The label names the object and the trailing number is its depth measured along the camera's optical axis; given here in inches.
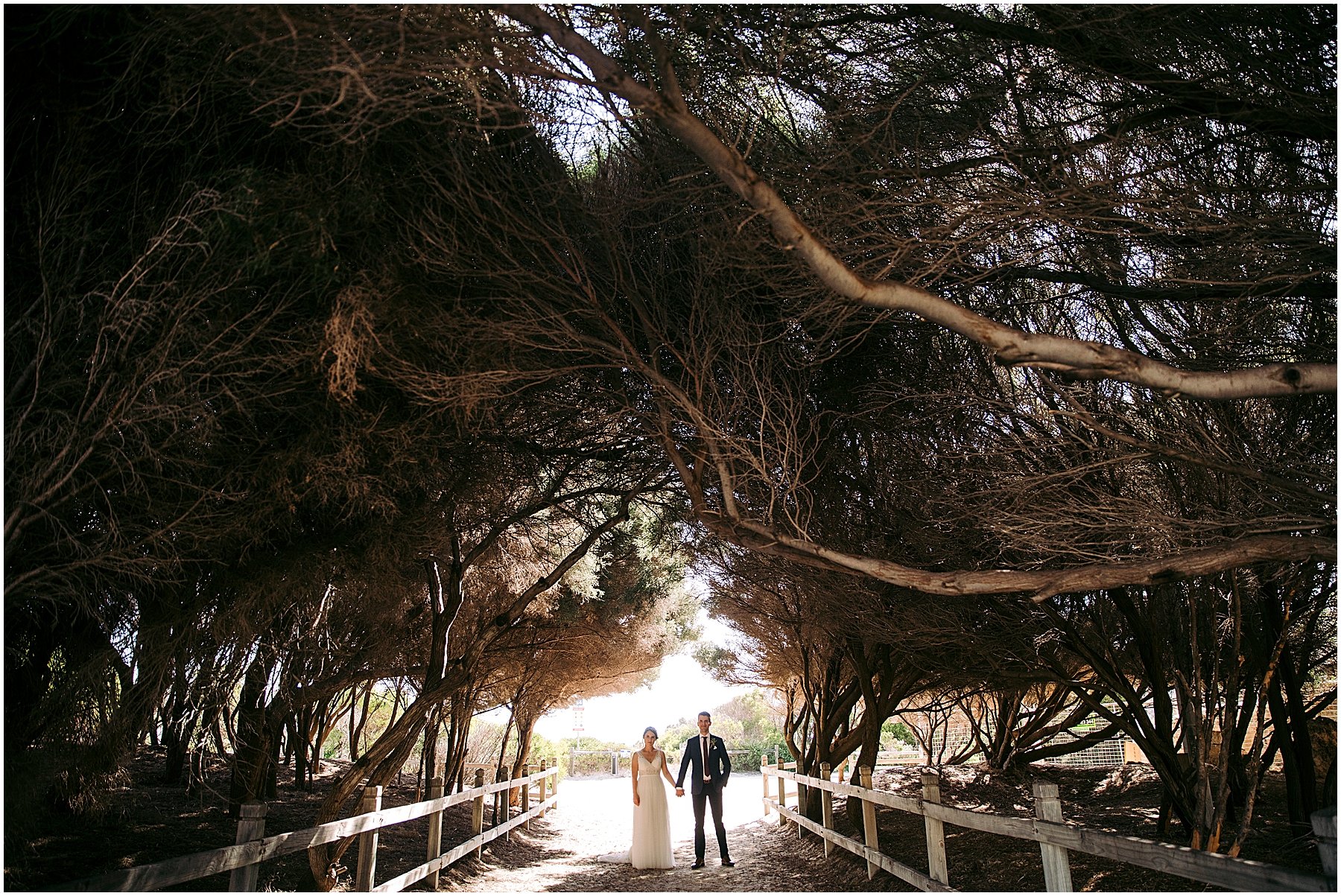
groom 398.9
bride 404.5
